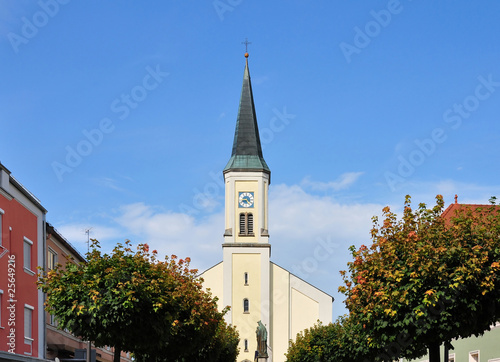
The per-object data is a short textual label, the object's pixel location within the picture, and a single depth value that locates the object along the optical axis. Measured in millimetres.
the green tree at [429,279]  21188
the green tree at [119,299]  25109
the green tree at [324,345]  44250
